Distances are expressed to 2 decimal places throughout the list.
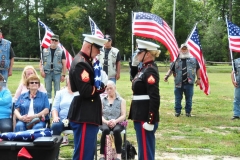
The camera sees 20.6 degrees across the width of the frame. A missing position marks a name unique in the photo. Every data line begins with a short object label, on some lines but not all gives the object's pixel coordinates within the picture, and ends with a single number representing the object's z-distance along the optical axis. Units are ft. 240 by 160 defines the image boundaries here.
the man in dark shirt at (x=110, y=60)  47.38
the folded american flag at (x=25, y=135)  26.02
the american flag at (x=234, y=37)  55.57
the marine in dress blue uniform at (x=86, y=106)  24.62
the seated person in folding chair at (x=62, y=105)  34.18
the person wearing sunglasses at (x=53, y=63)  49.62
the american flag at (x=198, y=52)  53.67
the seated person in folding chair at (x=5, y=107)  33.82
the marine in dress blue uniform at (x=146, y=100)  26.30
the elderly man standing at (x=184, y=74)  54.23
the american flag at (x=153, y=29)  45.56
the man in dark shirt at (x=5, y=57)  44.26
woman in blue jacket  33.42
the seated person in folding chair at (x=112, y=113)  33.05
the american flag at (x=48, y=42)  54.99
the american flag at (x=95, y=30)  56.42
